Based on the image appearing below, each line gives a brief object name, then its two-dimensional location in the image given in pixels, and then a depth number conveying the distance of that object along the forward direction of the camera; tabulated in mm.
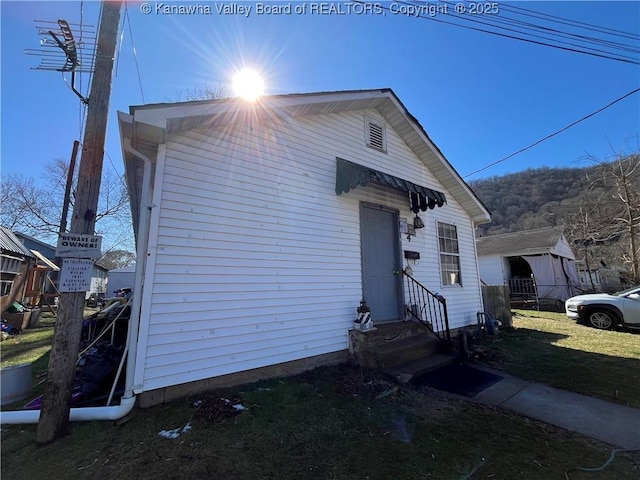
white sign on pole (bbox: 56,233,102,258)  2744
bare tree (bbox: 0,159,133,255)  21781
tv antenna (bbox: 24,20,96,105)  3332
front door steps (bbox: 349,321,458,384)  4770
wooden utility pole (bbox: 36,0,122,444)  2670
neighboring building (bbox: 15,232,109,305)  13430
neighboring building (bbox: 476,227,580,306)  15930
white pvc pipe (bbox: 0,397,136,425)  2959
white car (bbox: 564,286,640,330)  8352
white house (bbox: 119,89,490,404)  3592
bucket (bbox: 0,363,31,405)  3570
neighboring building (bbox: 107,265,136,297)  23141
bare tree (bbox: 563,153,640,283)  15023
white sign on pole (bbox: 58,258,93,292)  2736
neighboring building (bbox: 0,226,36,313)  9590
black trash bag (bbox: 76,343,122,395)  3537
